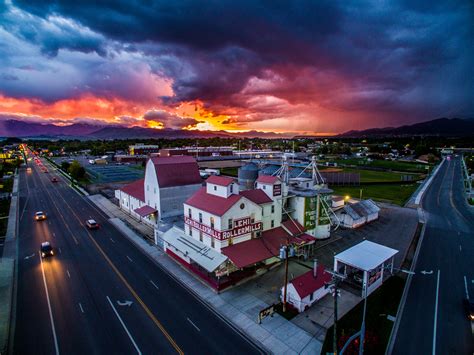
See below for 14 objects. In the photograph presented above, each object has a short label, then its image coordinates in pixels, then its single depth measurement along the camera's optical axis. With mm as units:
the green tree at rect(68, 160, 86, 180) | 99494
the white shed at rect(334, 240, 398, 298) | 29712
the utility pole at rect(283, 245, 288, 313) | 26472
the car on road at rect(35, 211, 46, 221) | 54981
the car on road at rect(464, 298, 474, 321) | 25416
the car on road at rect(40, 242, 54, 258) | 38766
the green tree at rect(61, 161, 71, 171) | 121981
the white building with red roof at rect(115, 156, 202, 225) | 50375
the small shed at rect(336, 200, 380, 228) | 51125
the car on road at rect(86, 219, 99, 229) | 49728
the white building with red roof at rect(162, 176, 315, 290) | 32344
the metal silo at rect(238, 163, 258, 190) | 55019
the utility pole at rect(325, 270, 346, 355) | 16602
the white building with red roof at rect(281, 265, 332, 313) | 26609
